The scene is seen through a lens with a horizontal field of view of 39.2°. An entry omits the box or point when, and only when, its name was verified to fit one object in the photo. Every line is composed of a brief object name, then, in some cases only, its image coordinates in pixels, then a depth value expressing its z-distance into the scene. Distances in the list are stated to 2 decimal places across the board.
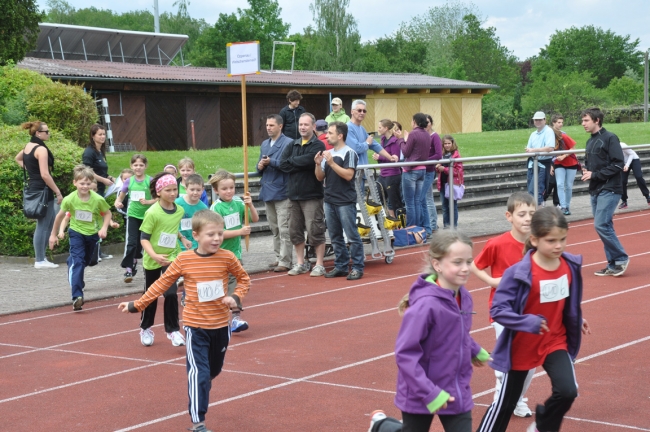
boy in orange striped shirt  6.02
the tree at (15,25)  19.70
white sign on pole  13.37
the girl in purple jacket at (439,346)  4.12
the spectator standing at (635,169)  17.83
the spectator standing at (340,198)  12.06
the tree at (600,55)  110.94
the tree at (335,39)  80.31
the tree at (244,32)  88.88
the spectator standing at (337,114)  14.48
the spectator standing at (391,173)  15.23
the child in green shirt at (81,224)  10.50
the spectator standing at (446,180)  14.55
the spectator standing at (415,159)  14.57
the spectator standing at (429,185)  14.77
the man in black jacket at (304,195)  12.36
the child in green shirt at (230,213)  9.02
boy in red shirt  6.05
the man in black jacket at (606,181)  11.38
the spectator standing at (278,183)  12.89
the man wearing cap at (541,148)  14.92
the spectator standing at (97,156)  14.09
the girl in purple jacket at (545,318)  5.00
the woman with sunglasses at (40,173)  13.46
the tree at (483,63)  101.94
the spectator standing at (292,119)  14.53
